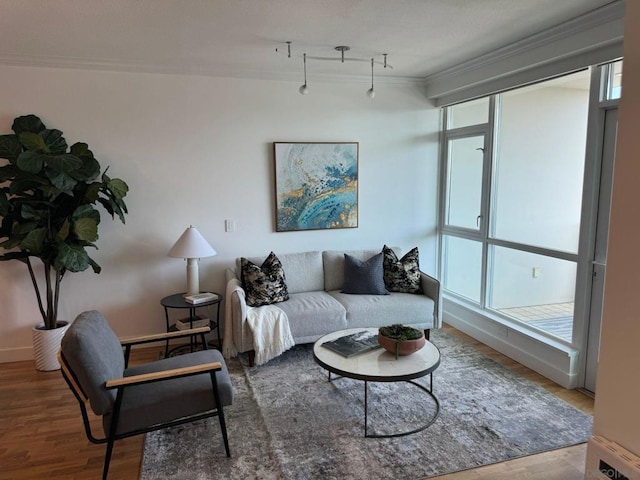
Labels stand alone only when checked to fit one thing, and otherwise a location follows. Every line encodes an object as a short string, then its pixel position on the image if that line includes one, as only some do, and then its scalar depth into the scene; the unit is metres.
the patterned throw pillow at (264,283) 3.87
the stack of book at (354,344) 2.88
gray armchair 2.18
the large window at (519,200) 3.45
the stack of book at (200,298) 3.81
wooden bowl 2.76
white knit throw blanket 3.59
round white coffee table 2.57
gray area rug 2.38
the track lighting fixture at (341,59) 3.53
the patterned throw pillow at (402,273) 4.25
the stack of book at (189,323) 3.84
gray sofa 3.73
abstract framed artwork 4.42
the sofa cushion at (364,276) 4.18
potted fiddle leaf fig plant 3.36
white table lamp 3.80
